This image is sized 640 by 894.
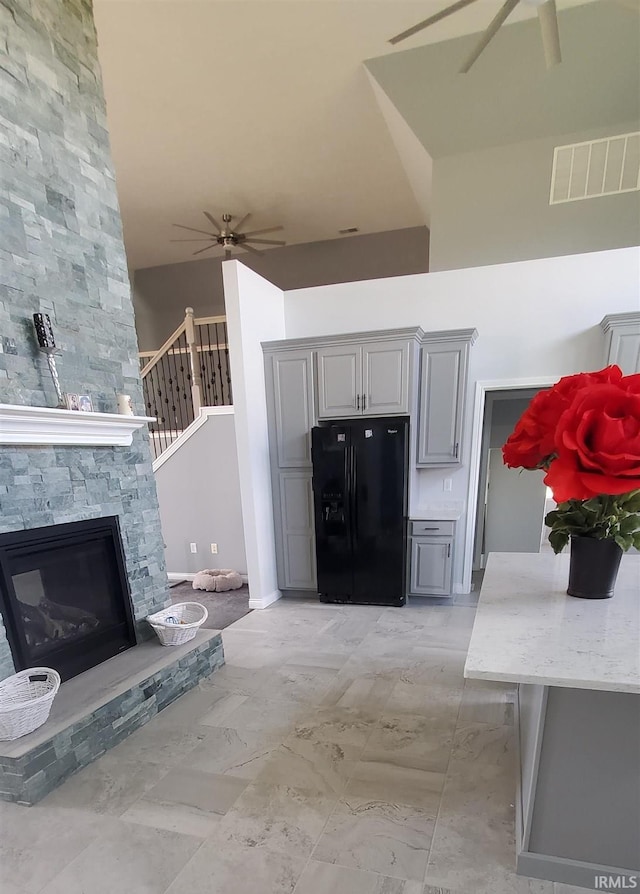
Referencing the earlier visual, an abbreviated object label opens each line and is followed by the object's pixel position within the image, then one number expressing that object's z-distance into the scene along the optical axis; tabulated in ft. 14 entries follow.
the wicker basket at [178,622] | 8.43
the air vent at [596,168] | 12.92
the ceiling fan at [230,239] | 18.53
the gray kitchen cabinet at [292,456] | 12.76
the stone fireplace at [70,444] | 6.58
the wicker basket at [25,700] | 5.71
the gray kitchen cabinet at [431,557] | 12.10
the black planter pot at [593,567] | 3.86
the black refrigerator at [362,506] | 11.85
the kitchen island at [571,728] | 3.14
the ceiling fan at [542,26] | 8.17
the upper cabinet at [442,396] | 11.93
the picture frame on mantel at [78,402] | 7.27
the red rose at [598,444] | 2.88
